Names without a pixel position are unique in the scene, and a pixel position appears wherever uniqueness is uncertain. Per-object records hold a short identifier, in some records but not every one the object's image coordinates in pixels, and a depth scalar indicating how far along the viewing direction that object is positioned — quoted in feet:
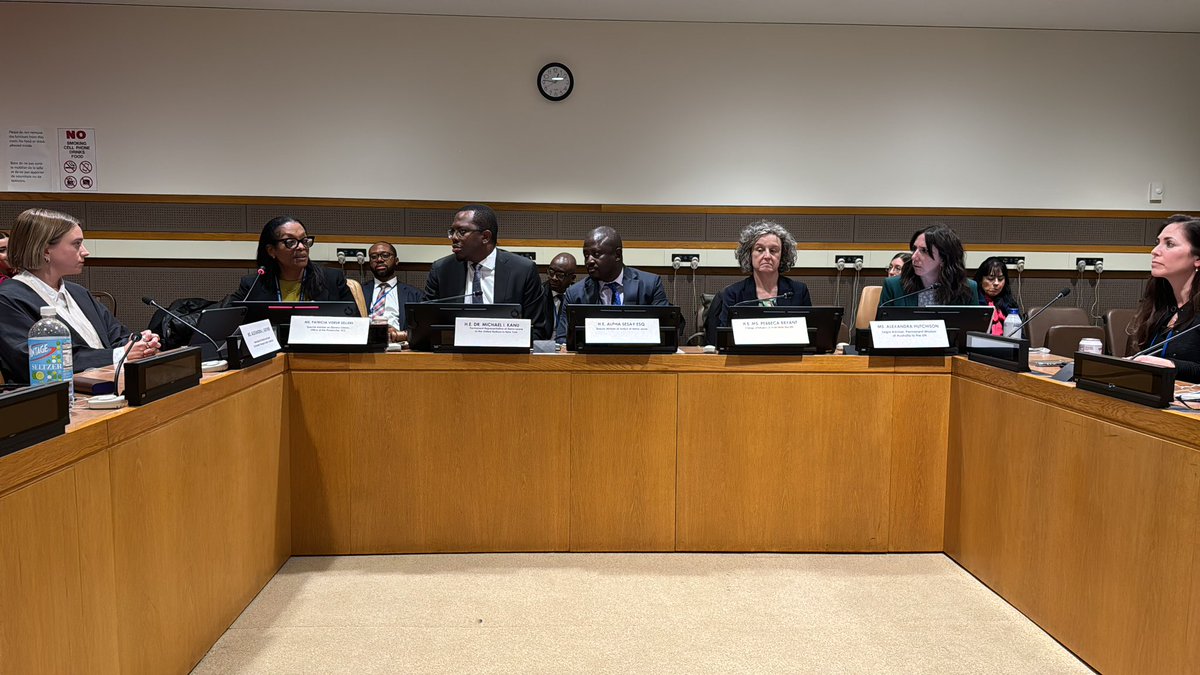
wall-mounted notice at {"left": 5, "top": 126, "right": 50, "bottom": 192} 18.20
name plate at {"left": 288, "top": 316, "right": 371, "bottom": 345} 9.63
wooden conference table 9.23
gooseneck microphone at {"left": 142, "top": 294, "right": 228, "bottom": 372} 8.02
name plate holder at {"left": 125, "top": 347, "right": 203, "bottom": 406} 6.15
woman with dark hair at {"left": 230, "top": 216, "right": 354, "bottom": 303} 11.57
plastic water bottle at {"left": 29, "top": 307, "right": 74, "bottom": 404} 6.13
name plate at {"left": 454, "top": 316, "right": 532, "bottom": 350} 9.69
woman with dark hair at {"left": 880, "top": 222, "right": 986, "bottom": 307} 12.10
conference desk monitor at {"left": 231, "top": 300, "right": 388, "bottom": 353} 9.68
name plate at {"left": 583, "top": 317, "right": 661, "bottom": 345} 9.73
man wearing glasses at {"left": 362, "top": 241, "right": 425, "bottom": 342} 16.87
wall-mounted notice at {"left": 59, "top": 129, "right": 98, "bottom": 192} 18.21
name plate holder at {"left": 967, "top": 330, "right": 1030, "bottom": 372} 8.53
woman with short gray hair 12.12
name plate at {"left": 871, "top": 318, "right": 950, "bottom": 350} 9.86
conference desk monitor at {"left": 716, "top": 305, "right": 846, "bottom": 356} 9.82
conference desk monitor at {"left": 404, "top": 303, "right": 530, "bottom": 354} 9.74
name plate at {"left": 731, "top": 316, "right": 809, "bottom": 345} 9.77
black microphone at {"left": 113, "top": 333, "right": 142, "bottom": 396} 6.42
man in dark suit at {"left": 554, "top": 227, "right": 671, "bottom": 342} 12.58
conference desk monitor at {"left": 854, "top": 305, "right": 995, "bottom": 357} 10.02
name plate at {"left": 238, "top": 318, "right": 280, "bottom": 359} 8.52
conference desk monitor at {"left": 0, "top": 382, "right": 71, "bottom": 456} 4.51
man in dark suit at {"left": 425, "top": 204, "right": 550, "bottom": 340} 12.13
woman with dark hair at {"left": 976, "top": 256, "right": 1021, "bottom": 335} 14.23
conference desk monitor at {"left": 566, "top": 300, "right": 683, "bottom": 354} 9.77
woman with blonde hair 7.93
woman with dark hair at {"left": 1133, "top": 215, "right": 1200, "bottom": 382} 8.41
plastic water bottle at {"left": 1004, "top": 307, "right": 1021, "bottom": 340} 11.09
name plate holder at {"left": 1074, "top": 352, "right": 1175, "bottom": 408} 6.31
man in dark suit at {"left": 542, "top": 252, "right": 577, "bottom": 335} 17.25
